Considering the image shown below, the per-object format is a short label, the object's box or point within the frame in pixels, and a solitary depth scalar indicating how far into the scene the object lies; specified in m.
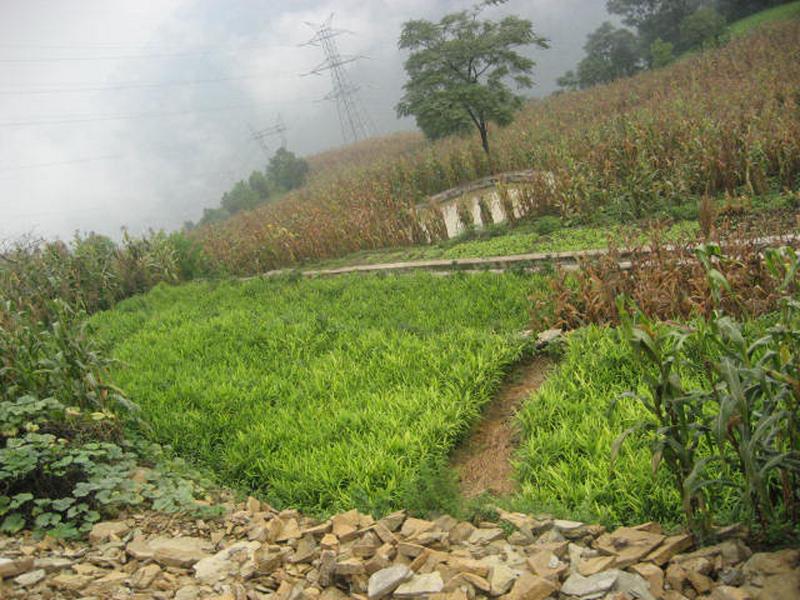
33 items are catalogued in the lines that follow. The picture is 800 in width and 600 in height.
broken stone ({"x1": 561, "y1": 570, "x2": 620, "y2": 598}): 2.19
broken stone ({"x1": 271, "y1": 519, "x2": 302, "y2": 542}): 3.09
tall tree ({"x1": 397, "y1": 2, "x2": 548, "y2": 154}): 15.34
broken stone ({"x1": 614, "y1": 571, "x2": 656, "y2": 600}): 2.13
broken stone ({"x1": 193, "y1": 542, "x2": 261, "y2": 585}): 2.75
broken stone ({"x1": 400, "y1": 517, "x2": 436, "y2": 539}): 2.92
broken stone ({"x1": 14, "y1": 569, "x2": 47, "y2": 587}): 2.55
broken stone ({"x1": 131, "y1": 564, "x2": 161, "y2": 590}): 2.65
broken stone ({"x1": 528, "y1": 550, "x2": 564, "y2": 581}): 2.36
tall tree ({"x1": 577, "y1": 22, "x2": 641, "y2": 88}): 33.00
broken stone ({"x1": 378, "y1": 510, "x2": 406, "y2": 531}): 3.01
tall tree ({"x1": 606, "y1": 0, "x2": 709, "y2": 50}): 34.41
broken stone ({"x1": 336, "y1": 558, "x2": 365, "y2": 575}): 2.54
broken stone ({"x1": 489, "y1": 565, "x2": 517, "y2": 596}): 2.33
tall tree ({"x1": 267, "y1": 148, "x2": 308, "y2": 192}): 35.00
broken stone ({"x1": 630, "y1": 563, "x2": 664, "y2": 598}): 2.16
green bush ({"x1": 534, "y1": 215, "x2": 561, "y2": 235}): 9.46
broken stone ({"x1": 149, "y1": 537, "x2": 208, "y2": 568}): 2.87
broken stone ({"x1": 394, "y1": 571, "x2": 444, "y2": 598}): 2.35
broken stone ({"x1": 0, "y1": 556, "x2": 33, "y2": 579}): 2.58
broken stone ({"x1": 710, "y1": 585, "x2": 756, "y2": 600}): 2.01
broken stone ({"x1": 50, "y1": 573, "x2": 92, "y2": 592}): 2.56
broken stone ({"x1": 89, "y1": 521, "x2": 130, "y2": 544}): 3.11
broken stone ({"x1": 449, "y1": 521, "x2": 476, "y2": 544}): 2.88
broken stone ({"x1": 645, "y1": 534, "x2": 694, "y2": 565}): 2.33
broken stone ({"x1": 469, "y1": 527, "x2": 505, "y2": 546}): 2.80
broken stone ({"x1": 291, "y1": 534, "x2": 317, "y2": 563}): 2.85
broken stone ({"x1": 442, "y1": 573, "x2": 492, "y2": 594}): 2.37
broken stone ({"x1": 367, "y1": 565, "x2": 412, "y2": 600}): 2.40
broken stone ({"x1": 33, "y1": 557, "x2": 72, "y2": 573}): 2.71
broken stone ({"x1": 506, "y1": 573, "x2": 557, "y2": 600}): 2.24
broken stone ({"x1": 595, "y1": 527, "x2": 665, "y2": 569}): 2.35
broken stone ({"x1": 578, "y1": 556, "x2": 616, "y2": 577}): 2.34
